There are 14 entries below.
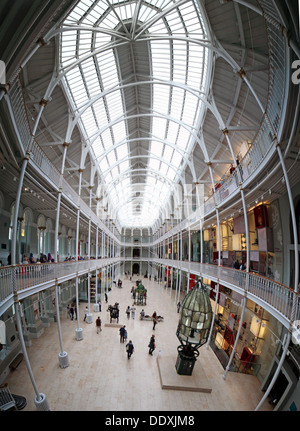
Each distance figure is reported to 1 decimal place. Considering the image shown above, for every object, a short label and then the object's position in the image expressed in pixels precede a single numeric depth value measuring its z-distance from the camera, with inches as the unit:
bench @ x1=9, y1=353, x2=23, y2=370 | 452.0
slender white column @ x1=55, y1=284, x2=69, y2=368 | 471.8
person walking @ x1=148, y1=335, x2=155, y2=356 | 535.8
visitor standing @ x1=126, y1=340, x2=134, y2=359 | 512.7
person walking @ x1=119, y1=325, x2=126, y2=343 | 601.0
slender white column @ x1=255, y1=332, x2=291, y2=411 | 264.9
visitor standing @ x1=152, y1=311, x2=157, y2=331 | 730.2
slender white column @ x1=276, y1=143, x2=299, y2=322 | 251.1
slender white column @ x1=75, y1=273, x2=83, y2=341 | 617.9
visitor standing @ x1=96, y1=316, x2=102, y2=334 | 671.6
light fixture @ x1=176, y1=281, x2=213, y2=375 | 436.5
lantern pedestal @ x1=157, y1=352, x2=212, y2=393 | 403.9
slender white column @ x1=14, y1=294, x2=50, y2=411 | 313.2
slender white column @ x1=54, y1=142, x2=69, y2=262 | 447.4
